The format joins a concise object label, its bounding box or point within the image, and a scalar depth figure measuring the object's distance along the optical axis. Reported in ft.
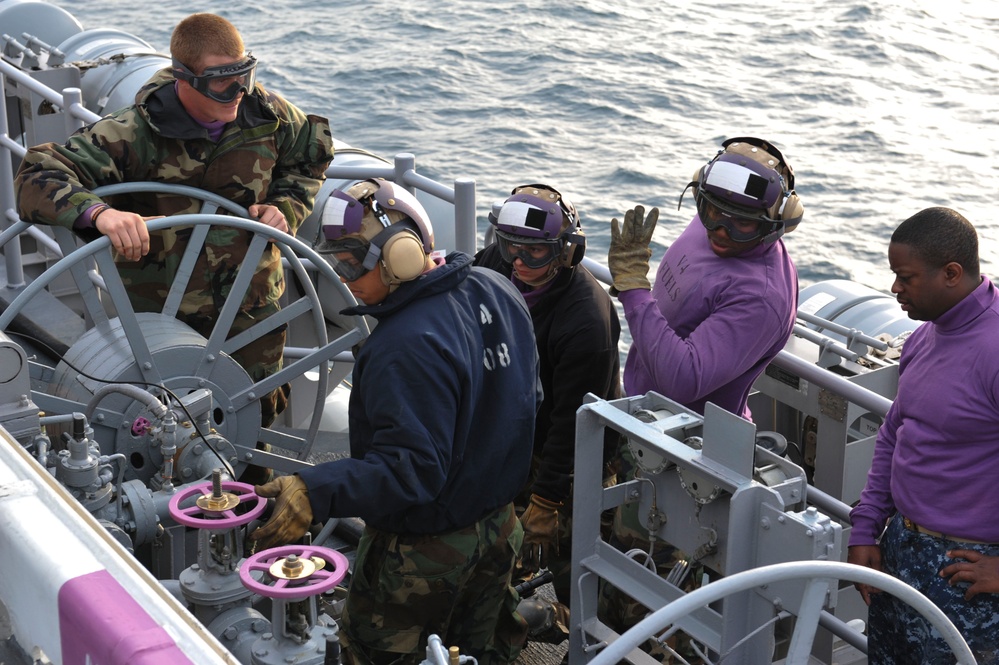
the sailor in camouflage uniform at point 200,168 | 12.67
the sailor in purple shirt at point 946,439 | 10.15
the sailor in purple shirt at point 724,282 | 11.21
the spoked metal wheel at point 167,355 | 12.02
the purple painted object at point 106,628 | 4.75
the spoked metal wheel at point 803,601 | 6.88
